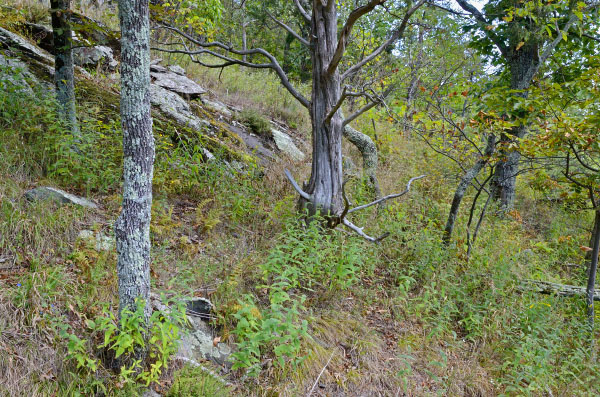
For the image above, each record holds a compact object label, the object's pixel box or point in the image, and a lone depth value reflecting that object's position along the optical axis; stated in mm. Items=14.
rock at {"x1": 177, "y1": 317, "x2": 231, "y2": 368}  3068
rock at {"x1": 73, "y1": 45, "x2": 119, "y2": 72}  7333
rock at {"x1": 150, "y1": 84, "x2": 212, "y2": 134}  6797
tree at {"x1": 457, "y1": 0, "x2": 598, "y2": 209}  5291
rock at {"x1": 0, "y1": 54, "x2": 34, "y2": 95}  4902
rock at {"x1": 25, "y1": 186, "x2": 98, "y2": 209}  3927
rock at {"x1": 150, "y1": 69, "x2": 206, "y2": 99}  7848
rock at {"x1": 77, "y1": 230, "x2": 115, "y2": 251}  3660
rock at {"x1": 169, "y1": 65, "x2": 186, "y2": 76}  8891
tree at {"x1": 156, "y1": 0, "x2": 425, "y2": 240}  4980
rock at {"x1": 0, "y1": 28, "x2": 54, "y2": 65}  6016
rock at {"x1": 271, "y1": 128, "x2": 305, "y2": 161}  8164
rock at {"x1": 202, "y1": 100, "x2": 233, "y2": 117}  8438
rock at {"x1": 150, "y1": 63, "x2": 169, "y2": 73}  8312
